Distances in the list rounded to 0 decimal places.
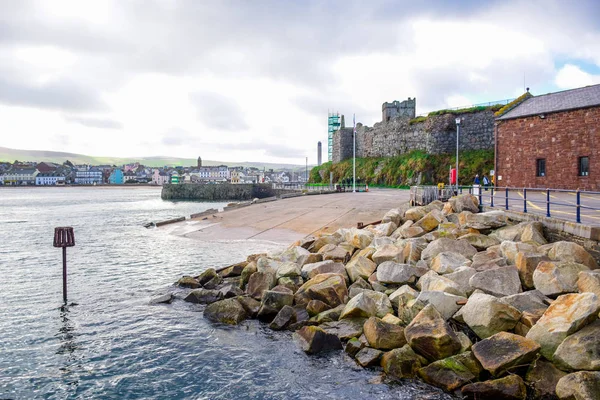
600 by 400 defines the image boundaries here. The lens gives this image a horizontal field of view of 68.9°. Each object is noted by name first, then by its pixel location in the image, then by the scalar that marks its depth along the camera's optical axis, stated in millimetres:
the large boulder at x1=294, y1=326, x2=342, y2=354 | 7699
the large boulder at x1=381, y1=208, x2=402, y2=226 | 15797
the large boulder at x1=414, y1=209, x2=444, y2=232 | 13523
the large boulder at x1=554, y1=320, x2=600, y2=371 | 5832
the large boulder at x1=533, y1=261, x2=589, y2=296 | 7699
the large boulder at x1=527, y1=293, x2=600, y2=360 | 6273
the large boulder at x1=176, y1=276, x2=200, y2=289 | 12195
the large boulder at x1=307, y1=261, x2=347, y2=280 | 10836
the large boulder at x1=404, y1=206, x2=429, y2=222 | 15375
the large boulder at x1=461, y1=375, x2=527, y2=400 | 5816
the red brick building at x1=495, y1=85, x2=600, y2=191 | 25797
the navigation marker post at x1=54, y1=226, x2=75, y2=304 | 11258
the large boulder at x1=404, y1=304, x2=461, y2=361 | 6766
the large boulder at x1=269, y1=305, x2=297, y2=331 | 8828
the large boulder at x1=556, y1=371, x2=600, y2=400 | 5309
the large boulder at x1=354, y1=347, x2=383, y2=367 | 7117
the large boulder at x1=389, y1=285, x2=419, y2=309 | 8492
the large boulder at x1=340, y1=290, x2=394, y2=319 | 8352
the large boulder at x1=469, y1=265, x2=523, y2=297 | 8055
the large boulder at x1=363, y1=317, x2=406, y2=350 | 7316
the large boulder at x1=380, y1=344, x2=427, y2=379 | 6738
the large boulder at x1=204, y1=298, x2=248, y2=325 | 9367
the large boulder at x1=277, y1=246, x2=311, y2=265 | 12281
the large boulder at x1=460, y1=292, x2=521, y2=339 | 7008
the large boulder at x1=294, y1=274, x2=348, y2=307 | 9312
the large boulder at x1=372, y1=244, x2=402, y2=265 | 10672
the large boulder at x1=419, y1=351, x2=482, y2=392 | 6289
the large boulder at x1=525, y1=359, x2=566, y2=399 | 5881
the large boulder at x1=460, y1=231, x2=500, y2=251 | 10859
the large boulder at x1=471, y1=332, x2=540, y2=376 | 6184
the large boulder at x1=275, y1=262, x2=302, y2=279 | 10938
